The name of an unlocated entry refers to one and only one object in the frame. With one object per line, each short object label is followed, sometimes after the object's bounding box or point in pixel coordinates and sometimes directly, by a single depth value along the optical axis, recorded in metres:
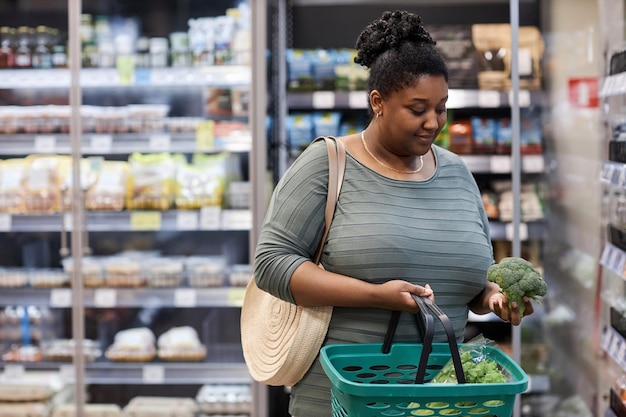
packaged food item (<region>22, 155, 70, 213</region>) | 3.89
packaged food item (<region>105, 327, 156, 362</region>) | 3.89
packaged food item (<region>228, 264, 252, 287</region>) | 3.82
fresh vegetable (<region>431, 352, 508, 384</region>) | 1.54
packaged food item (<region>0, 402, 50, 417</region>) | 3.85
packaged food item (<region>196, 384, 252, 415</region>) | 3.84
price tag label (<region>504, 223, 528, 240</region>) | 3.80
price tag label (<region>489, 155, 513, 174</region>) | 3.82
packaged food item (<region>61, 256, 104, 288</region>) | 3.83
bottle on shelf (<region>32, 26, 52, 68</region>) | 3.92
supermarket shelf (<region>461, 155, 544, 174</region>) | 3.83
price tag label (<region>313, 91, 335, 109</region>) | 3.86
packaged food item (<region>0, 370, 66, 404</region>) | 3.85
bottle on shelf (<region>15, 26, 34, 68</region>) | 3.94
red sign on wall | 3.98
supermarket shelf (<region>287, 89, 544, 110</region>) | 3.80
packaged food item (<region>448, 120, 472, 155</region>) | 3.96
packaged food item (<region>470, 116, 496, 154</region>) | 3.95
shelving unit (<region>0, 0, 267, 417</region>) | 3.75
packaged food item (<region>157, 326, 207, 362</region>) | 3.89
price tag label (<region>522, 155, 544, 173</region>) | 3.85
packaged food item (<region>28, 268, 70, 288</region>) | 3.88
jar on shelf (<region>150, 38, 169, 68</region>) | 3.90
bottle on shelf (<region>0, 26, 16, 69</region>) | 3.96
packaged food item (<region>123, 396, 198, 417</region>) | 3.86
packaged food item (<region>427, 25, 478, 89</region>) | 3.88
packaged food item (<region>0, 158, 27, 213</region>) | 3.90
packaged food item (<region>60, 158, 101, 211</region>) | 3.78
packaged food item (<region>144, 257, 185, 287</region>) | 3.85
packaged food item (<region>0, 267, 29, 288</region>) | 3.91
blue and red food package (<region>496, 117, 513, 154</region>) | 3.94
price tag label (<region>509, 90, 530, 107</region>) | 3.79
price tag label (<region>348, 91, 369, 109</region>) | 3.84
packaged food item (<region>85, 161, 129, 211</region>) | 3.85
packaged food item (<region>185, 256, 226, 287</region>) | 3.86
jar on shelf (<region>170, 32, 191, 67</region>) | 3.90
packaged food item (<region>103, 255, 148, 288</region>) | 3.85
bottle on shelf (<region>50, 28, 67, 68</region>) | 3.90
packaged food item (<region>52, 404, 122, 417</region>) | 3.87
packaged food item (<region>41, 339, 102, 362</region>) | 3.93
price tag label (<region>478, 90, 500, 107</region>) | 3.79
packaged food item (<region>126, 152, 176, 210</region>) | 3.88
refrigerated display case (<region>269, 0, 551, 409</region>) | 3.85
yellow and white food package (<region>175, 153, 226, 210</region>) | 3.87
